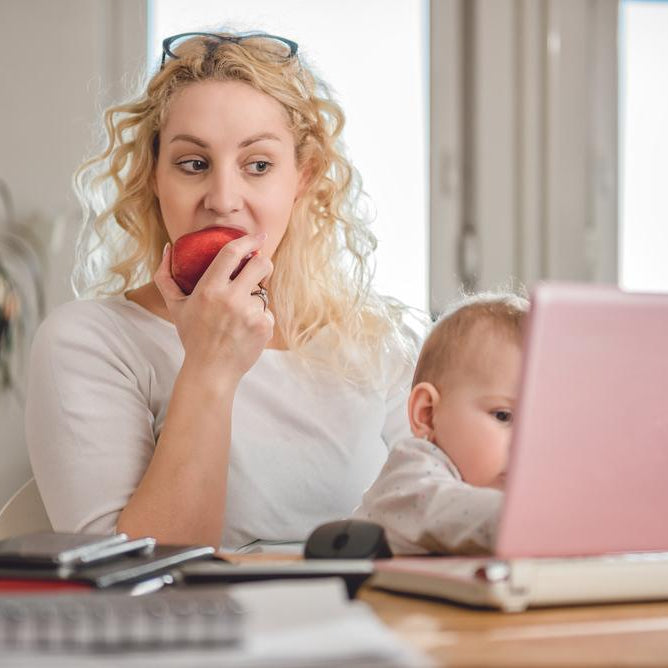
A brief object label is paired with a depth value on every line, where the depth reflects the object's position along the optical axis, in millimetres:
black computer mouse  972
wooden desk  748
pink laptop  861
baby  1024
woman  1299
